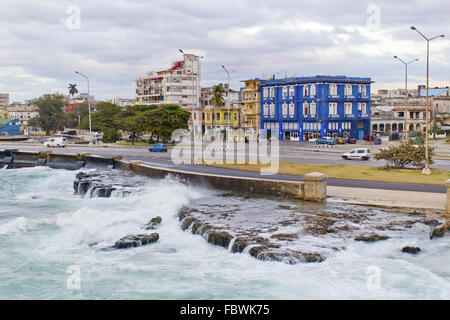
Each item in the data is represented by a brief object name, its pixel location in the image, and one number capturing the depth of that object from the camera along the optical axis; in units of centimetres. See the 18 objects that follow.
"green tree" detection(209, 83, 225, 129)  9219
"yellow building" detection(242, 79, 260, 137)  9388
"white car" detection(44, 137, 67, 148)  6956
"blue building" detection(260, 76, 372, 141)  8206
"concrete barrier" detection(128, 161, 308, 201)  2591
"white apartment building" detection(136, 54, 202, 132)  11431
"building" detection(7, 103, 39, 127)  18062
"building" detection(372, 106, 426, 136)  10006
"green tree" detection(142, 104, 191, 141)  7250
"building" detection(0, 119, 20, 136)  12114
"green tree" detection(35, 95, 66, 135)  11912
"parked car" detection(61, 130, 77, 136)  11665
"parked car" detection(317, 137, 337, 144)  7154
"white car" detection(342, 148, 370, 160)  4612
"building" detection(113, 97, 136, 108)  17435
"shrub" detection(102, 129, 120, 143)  8369
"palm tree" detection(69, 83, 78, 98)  17575
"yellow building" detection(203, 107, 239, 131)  9849
